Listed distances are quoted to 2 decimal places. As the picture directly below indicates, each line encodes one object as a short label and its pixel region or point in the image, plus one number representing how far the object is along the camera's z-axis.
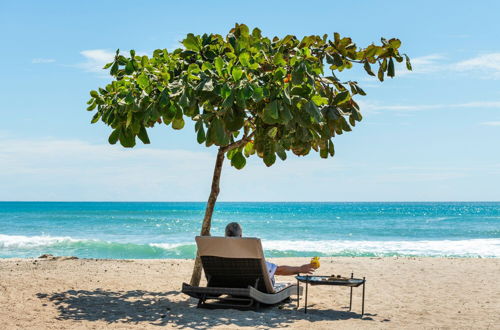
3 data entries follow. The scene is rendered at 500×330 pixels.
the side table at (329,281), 6.62
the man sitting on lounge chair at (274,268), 6.79
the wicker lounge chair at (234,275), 6.52
